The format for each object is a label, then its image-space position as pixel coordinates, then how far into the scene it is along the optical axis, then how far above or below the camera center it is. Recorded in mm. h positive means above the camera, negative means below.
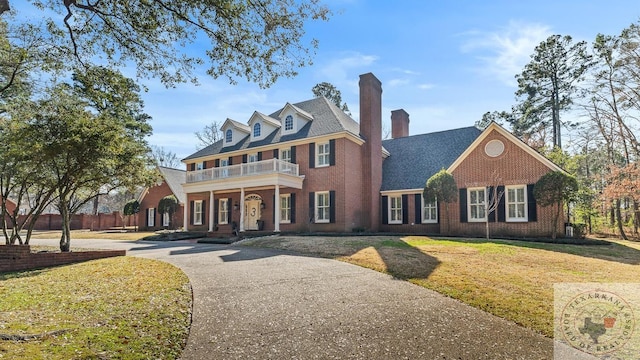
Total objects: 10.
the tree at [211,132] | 43131 +8254
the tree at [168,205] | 27875 -46
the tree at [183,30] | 6625 +3247
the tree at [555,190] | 14852 +453
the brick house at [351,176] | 17219 +1439
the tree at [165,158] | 52347 +6610
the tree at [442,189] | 17438 +610
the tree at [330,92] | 41697 +12339
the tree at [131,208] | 31078 -265
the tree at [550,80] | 28406 +9623
